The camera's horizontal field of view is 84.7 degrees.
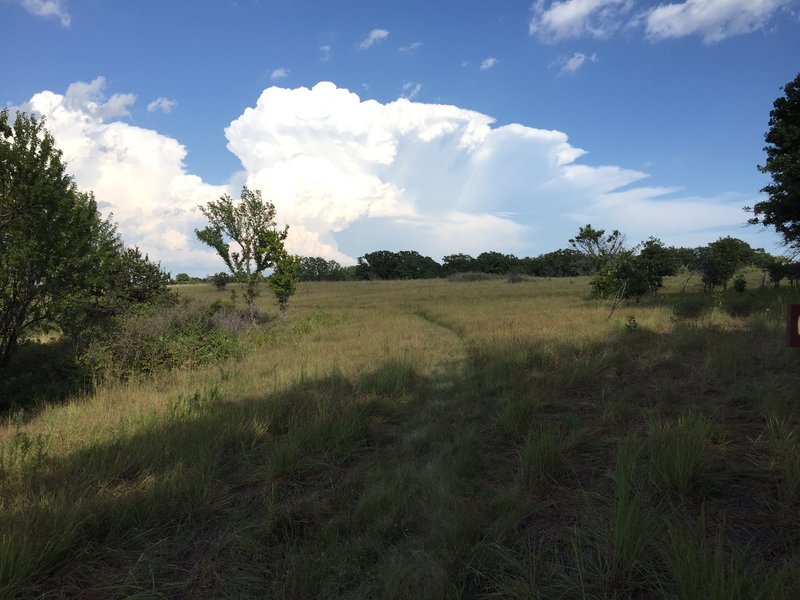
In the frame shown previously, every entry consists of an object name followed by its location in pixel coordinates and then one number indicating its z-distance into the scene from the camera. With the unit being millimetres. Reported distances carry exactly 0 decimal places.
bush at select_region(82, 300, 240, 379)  10891
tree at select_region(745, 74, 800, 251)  16453
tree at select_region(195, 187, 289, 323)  22312
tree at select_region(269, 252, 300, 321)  23656
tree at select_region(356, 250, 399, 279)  122000
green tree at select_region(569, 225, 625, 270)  48125
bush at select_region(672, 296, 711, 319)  15341
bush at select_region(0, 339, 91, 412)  9758
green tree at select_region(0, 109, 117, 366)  8742
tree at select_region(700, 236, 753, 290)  23531
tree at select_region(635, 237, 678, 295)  22562
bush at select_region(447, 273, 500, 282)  75056
